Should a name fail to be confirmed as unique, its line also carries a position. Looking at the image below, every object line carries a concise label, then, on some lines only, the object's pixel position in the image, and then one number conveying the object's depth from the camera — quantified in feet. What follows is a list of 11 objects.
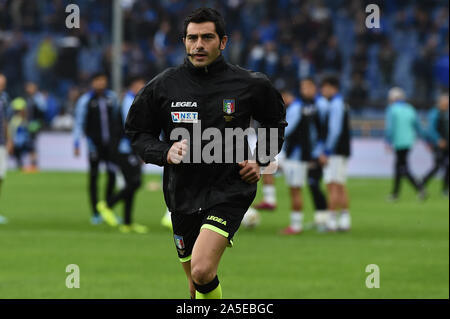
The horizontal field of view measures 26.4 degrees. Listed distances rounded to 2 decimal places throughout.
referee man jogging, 21.57
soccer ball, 48.63
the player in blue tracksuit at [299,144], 46.91
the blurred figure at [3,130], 49.73
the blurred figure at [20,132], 90.22
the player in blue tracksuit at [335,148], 47.44
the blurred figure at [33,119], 90.94
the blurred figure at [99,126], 50.01
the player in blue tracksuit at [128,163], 46.60
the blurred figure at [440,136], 70.13
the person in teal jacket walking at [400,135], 67.00
